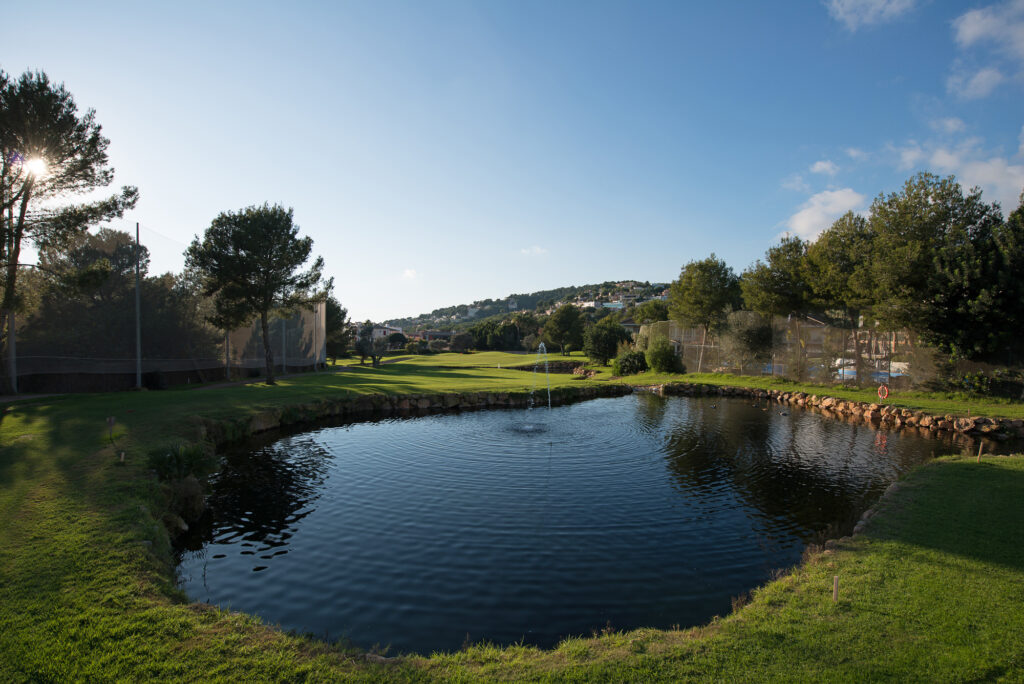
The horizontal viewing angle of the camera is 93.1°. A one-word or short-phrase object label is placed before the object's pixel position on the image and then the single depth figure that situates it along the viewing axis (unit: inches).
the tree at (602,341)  1771.7
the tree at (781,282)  1175.6
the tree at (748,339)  1216.8
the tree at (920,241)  815.1
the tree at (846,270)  948.0
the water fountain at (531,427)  649.0
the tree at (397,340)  3518.0
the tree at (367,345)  2250.2
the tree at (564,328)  2815.0
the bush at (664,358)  1387.8
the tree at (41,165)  623.5
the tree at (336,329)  1918.1
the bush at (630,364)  1472.7
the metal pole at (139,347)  778.8
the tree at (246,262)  987.3
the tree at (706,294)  1433.3
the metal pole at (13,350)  654.5
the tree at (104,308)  688.4
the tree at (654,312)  2940.2
